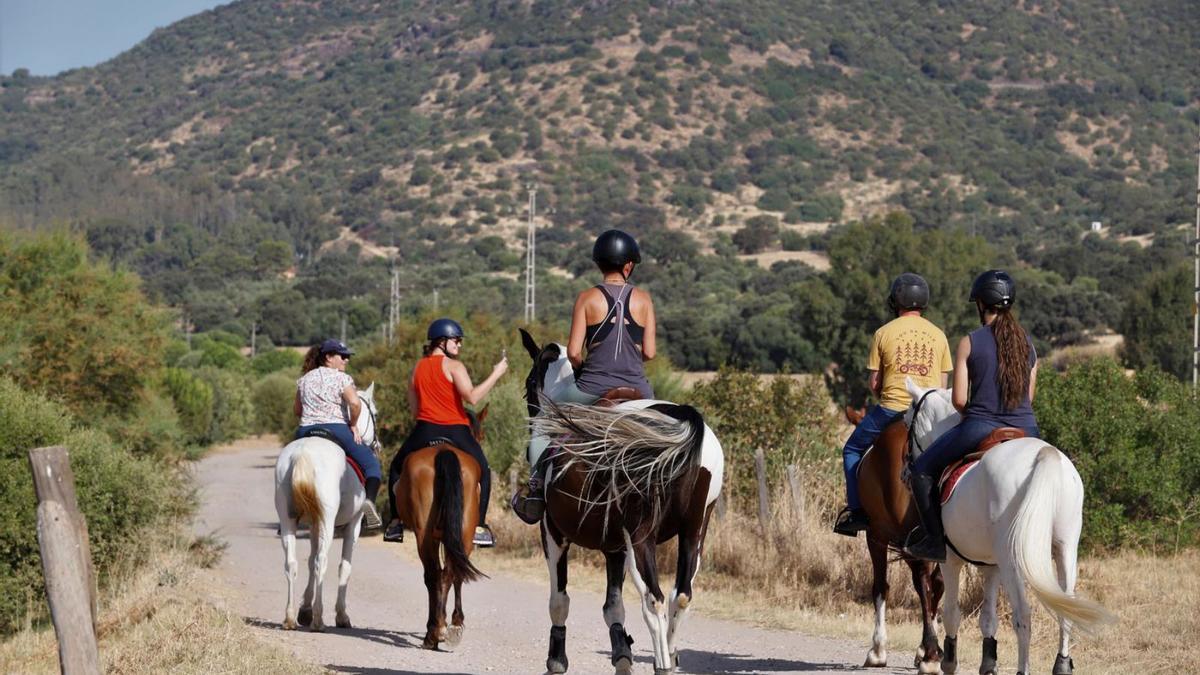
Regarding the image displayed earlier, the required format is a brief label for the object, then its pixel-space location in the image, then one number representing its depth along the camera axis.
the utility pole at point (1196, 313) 26.90
